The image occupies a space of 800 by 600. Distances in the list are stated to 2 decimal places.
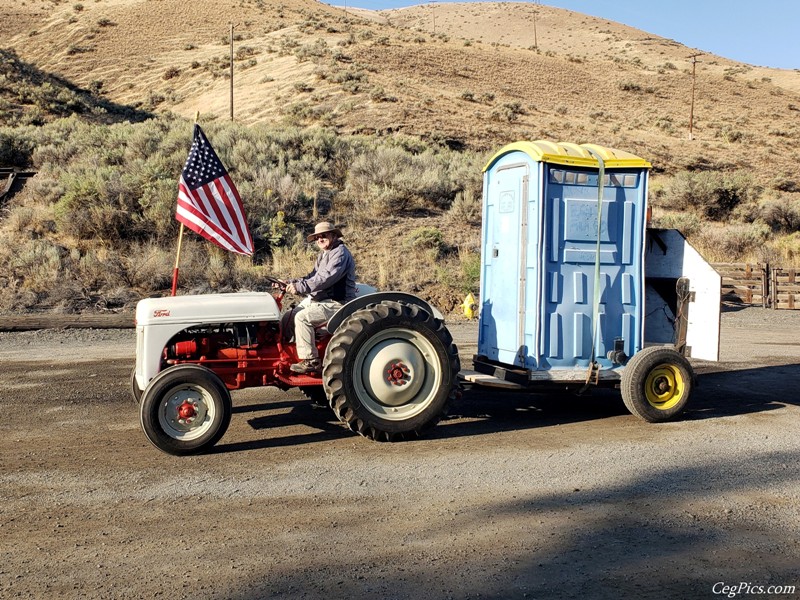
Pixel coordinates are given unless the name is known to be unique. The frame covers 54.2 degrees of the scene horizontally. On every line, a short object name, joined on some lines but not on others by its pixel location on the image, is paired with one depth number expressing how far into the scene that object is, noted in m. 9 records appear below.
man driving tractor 7.13
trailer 7.67
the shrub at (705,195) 27.95
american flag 8.52
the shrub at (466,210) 21.77
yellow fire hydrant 16.48
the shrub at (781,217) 27.20
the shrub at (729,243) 23.04
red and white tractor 6.62
